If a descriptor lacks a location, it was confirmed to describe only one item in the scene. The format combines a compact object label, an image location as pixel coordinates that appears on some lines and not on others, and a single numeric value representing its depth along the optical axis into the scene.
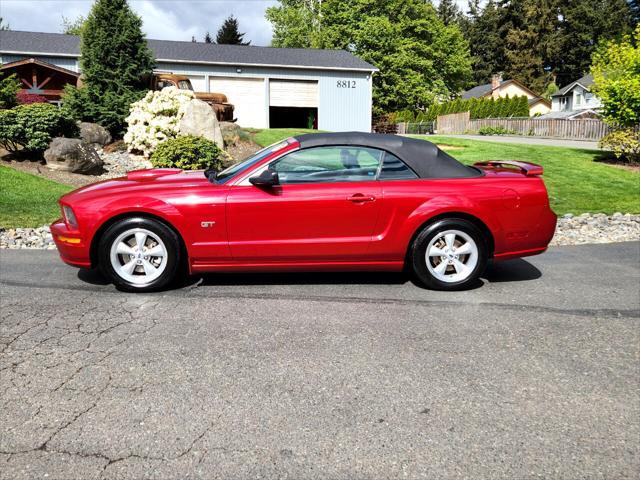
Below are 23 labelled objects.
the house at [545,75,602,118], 57.91
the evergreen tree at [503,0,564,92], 78.88
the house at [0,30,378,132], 30.20
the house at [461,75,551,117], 70.00
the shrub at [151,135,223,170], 12.50
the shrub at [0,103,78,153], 13.09
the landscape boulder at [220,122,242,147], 16.92
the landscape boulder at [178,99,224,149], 14.52
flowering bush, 14.66
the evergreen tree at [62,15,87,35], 69.76
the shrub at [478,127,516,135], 43.41
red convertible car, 5.10
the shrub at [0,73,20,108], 15.62
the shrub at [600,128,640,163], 16.22
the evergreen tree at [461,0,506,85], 82.38
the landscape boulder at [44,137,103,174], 12.99
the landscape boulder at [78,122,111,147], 15.59
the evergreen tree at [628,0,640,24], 78.25
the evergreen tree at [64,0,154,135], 17.05
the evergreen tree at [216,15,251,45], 70.44
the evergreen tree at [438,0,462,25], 89.44
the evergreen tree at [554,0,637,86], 76.81
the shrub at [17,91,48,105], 18.14
